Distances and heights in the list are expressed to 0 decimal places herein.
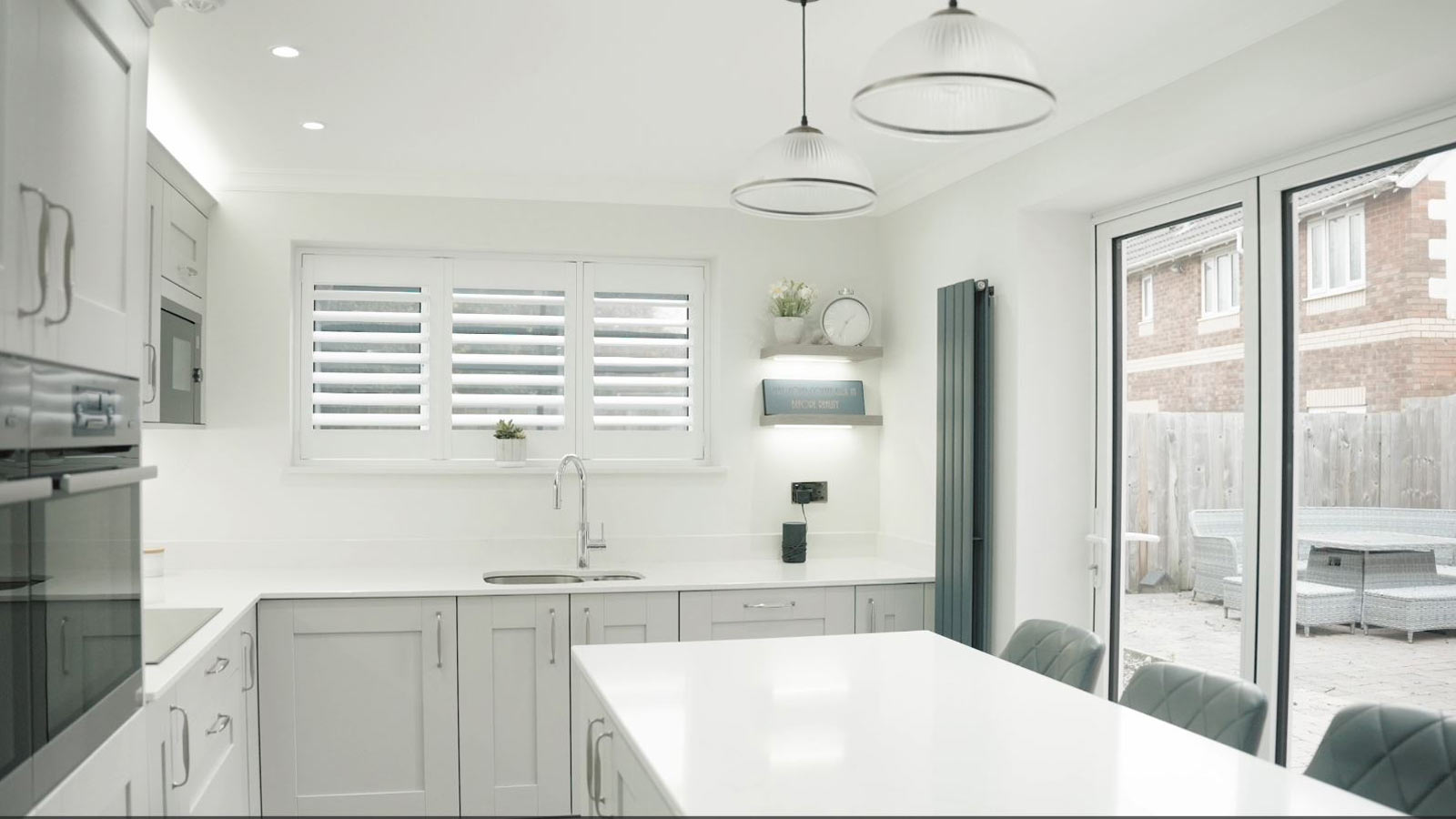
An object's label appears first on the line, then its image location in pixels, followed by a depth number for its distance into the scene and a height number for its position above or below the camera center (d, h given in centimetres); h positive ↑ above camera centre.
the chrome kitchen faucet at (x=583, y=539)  402 -47
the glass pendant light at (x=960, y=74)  154 +54
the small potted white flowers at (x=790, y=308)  427 +46
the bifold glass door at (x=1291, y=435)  236 -3
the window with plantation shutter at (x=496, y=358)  411 +25
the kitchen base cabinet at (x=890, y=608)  385 -70
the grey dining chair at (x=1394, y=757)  165 -56
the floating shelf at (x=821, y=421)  425 +0
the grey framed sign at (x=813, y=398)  433 +10
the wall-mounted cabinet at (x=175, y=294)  313 +42
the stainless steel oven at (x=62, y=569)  127 -21
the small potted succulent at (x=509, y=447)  411 -10
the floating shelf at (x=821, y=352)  421 +28
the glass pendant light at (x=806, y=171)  210 +51
